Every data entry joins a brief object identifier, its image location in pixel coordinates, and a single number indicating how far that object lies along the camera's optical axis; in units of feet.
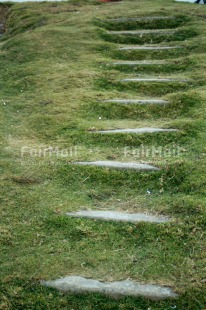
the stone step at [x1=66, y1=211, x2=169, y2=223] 17.54
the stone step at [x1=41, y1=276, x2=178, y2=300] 14.42
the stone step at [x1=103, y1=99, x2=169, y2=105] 27.27
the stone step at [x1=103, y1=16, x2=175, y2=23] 41.57
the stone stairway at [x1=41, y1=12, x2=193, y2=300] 14.54
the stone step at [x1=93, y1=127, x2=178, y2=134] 23.77
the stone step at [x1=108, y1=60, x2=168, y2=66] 32.94
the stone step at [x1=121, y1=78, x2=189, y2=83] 29.96
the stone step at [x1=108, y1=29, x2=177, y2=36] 38.75
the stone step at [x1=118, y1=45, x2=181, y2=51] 35.48
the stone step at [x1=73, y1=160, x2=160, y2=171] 20.79
